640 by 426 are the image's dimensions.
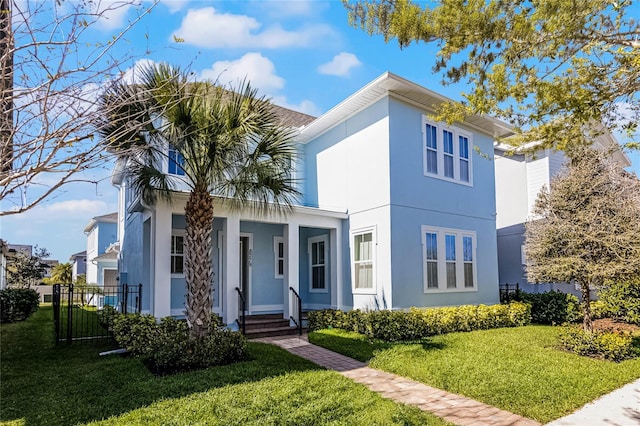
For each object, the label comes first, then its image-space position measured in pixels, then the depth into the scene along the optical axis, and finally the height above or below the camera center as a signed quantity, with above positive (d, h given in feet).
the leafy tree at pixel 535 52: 18.60 +9.38
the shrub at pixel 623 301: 43.24 -5.56
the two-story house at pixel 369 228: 37.55 +2.35
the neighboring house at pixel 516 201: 53.47 +6.37
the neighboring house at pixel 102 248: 76.26 +1.43
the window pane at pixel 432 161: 41.65 +8.83
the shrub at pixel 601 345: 28.17 -6.61
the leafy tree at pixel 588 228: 29.66 +1.51
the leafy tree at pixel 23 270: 77.66 -2.59
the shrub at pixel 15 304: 48.21 -5.64
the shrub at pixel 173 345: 23.70 -5.48
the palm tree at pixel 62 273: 103.14 -4.33
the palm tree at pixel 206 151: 25.73 +6.67
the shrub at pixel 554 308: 43.47 -6.18
